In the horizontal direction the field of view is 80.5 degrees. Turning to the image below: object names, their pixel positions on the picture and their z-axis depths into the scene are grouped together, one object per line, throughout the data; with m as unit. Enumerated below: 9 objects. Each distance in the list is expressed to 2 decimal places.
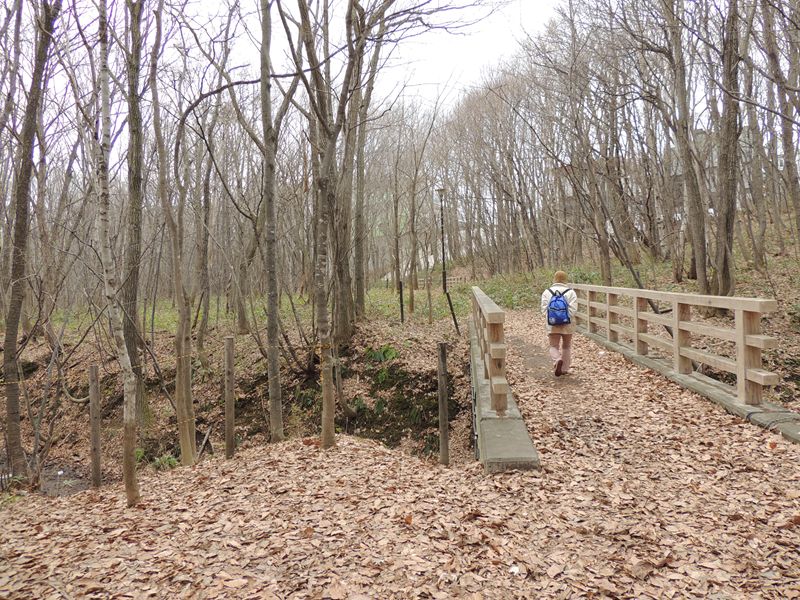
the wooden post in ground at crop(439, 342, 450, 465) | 6.30
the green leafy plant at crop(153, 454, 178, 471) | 7.21
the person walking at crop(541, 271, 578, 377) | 6.50
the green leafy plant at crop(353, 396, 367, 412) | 8.97
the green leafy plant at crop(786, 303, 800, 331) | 9.52
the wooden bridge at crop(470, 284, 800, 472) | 4.43
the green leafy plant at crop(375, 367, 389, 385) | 9.62
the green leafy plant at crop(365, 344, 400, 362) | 10.30
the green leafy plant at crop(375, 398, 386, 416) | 8.84
